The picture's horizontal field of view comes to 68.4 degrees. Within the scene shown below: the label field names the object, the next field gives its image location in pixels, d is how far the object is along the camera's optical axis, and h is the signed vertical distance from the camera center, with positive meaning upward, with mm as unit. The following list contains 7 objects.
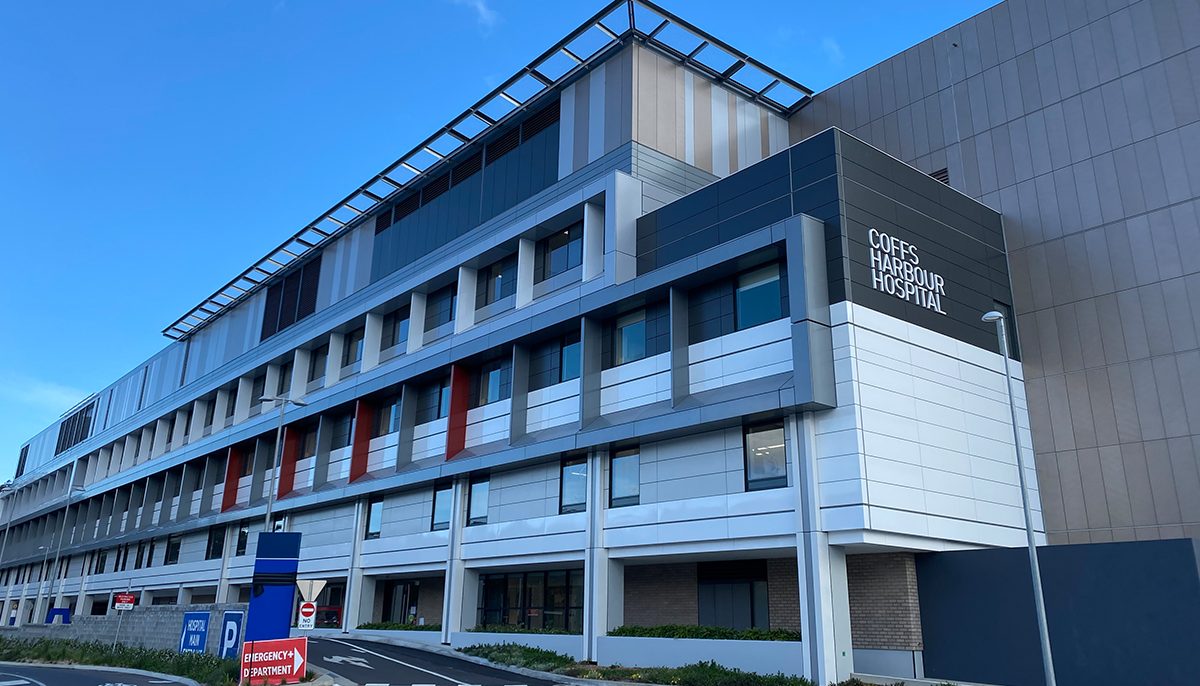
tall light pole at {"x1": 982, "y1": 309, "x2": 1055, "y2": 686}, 17625 +898
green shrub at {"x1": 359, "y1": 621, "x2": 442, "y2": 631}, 35094 -321
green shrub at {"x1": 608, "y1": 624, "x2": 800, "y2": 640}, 23500 -275
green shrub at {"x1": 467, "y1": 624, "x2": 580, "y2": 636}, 30188 -335
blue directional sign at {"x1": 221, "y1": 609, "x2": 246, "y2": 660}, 27438 -523
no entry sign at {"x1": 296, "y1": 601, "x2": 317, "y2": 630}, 20862 +45
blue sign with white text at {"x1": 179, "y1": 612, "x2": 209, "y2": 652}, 29219 -571
